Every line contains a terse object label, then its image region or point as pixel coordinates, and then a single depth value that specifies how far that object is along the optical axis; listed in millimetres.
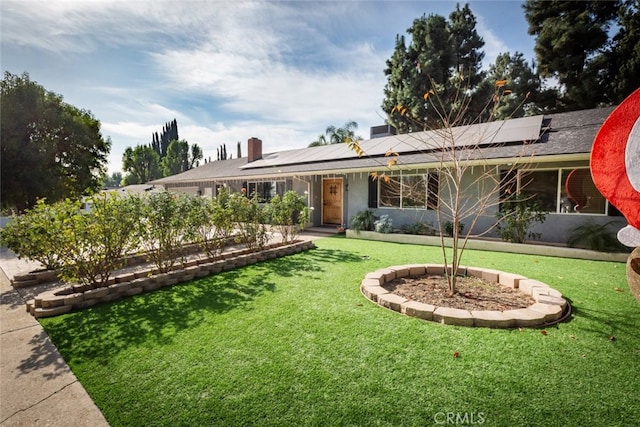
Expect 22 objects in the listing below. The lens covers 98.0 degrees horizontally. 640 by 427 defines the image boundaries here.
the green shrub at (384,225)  10263
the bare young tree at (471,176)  8455
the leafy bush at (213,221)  6480
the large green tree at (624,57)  15297
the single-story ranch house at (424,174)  8234
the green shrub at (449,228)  9627
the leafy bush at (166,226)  5383
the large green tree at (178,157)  48688
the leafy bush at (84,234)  4480
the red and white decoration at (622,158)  1903
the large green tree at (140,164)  48000
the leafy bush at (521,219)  8159
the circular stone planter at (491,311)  3328
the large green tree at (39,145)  8258
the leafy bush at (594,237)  7004
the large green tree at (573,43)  17219
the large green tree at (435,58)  22547
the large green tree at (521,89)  20469
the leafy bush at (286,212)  8109
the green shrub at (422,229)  10039
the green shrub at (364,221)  11023
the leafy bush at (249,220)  7305
